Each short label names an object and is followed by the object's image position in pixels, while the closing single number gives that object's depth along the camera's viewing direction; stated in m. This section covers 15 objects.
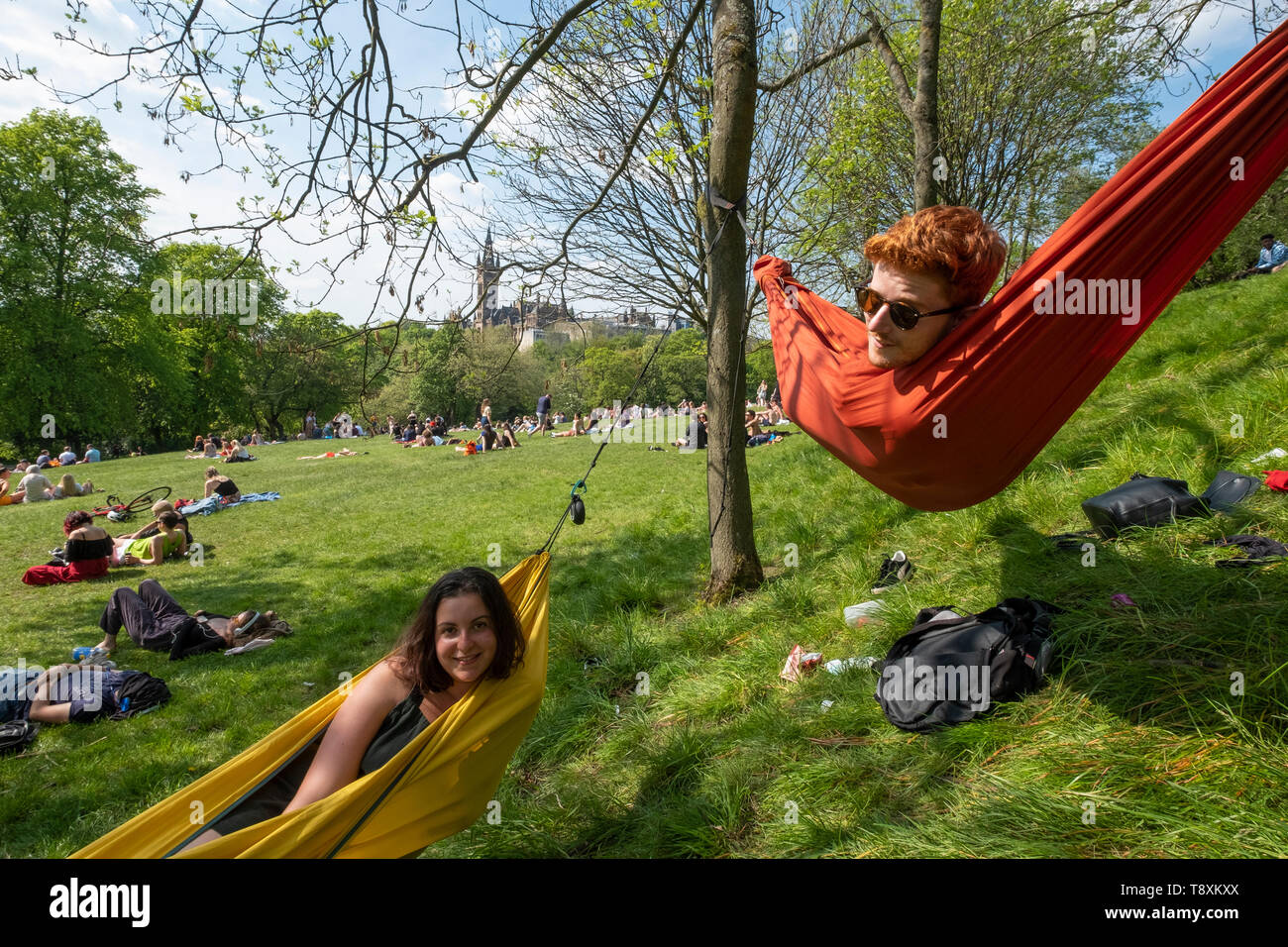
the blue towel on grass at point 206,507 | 11.96
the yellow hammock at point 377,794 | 1.93
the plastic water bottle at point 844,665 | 3.27
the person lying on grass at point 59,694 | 4.57
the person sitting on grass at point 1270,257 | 11.87
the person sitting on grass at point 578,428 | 26.45
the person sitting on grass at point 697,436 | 16.75
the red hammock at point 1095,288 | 1.76
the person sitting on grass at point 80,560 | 8.07
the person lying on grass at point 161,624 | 5.78
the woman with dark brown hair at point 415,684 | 2.35
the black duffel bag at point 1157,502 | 3.36
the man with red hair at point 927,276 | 2.02
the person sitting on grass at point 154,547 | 8.89
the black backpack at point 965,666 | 2.60
